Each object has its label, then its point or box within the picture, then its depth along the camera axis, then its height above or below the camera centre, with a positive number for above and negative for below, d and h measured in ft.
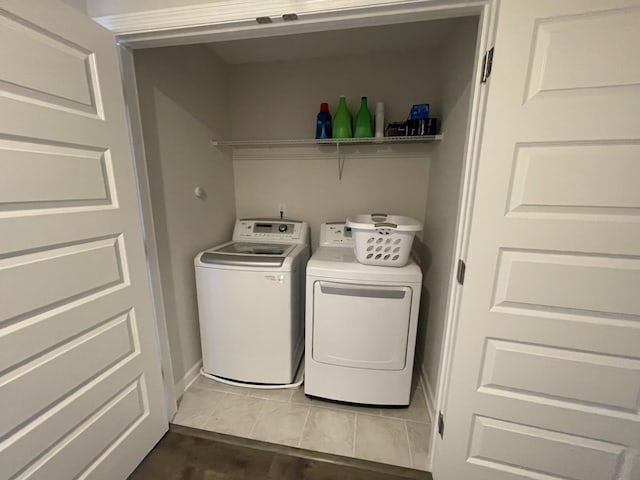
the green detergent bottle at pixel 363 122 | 6.00 +1.65
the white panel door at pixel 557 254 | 2.56 -0.66
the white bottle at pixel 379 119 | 5.95 +1.71
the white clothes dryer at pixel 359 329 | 4.67 -2.55
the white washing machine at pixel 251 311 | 5.18 -2.47
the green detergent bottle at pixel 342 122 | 6.03 +1.66
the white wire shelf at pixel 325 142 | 5.49 +1.22
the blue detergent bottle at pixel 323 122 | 6.17 +1.69
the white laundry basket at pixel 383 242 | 4.63 -0.87
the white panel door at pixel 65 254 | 2.54 -0.75
